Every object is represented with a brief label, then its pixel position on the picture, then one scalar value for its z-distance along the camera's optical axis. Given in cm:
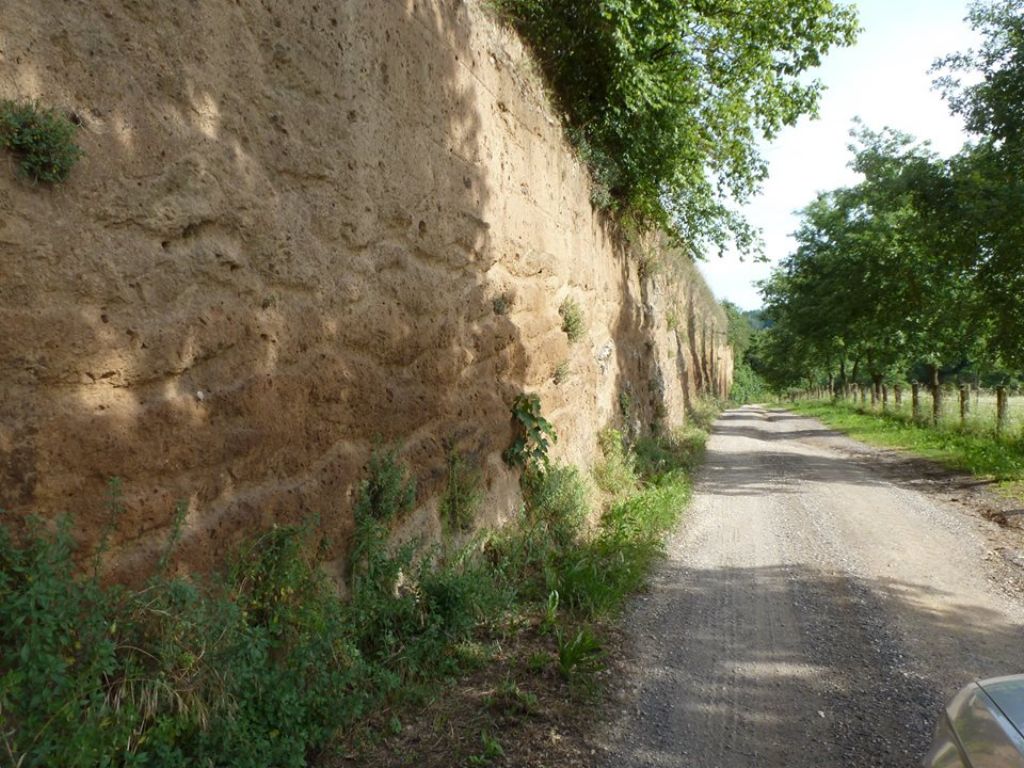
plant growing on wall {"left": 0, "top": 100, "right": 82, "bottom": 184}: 286
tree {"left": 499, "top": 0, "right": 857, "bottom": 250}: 921
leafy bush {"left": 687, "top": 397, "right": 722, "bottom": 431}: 2334
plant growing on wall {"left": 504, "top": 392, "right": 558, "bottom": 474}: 713
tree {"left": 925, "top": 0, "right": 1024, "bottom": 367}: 1177
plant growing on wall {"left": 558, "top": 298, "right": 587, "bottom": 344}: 891
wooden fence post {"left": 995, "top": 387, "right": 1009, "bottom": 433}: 1554
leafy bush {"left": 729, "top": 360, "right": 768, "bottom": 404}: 6538
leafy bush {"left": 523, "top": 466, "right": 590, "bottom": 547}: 726
